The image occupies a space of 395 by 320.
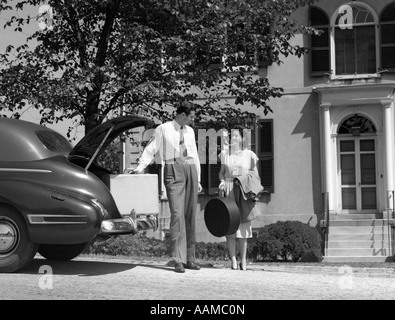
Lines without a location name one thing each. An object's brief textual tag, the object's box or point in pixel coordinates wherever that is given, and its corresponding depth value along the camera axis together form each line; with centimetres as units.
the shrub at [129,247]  1567
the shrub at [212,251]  1828
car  847
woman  992
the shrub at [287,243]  1803
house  2128
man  892
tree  1423
